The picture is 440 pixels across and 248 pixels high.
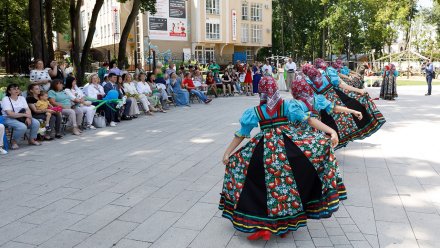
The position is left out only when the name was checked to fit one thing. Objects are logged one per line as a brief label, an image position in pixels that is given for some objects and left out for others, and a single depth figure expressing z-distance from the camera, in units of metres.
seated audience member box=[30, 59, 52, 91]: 11.17
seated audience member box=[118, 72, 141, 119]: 13.13
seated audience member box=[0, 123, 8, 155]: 8.19
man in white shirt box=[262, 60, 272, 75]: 21.96
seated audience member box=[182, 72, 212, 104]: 17.55
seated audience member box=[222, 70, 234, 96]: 21.12
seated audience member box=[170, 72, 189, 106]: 16.52
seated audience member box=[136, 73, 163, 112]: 14.42
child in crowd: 9.60
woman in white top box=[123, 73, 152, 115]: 13.56
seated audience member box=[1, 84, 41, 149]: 8.68
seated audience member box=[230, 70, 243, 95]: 21.66
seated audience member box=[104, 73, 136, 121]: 12.45
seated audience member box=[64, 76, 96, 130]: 10.94
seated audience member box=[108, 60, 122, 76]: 15.66
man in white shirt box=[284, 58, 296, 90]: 22.53
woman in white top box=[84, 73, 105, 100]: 11.88
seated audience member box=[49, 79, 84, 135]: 10.43
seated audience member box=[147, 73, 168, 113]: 15.26
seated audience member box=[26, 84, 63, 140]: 9.48
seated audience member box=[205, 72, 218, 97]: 20.48
